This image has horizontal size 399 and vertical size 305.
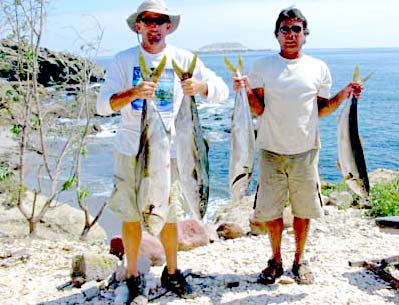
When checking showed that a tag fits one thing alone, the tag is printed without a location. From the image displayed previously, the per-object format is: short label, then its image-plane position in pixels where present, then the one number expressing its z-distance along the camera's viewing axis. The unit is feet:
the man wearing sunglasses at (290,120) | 14.73
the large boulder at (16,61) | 28.89
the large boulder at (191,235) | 21.25
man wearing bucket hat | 13.14
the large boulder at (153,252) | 18.61
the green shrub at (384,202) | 24.20
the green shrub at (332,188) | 33.88
